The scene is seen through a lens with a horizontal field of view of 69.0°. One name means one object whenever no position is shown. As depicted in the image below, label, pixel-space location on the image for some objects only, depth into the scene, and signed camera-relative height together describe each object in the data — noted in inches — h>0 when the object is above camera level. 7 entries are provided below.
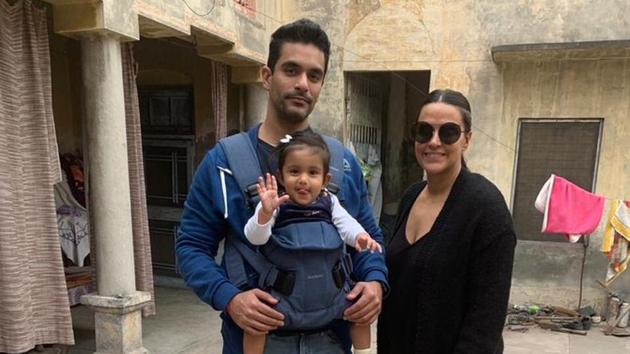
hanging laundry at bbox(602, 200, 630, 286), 243.3 -65.5
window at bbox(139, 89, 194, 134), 287.0 -0.8
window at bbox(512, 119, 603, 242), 263.1 -26.1
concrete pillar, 160.4 -32.1
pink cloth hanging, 245.6 -50.7
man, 64.2 -14.4
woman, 63.6 -20.7
